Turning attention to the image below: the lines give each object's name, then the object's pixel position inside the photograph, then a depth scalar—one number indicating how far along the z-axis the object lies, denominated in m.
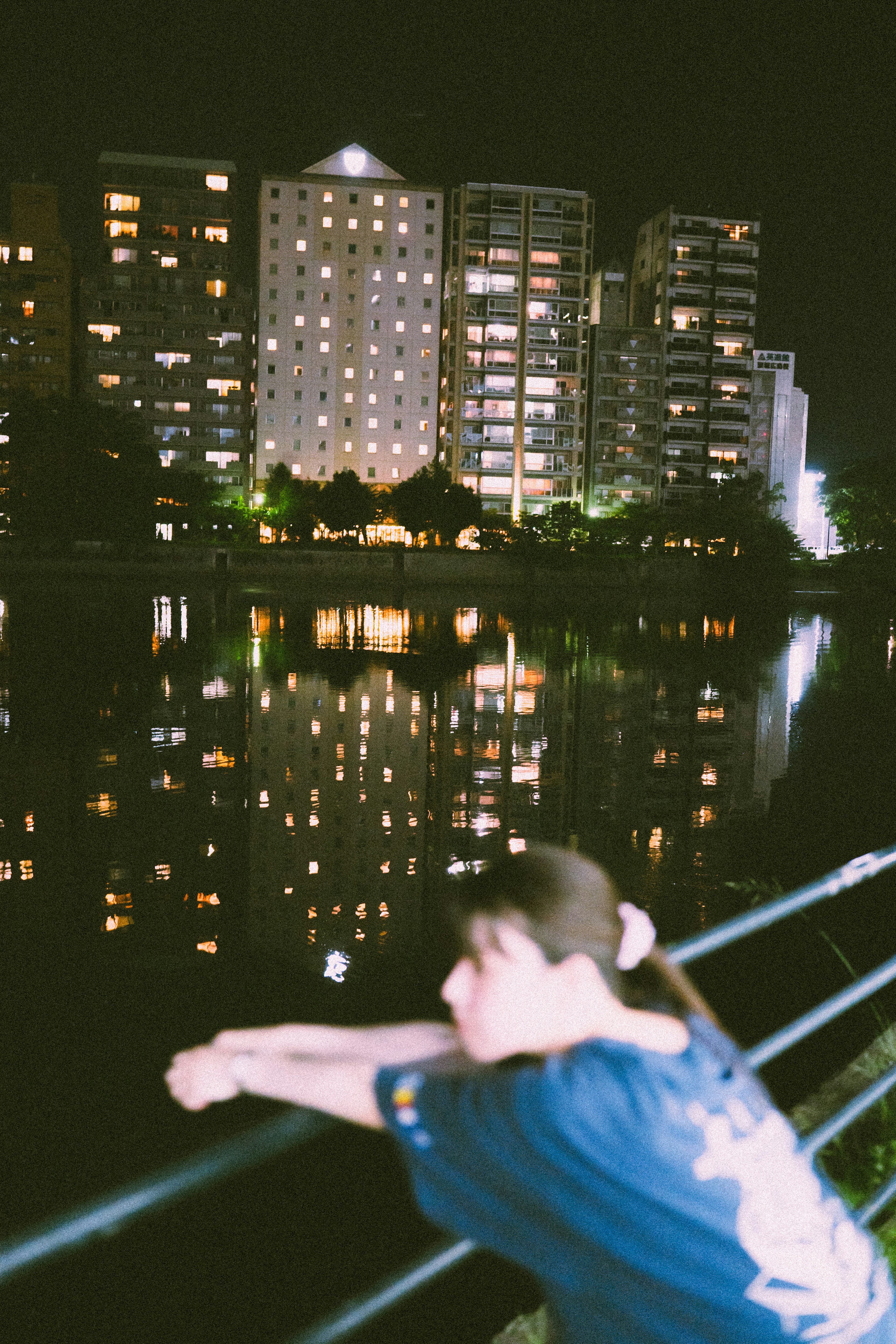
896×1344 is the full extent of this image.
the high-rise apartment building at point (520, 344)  86.88
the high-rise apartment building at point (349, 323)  88.06
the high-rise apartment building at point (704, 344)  89.44
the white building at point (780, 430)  99.75
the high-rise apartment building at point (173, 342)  86.31
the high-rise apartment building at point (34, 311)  86.31
